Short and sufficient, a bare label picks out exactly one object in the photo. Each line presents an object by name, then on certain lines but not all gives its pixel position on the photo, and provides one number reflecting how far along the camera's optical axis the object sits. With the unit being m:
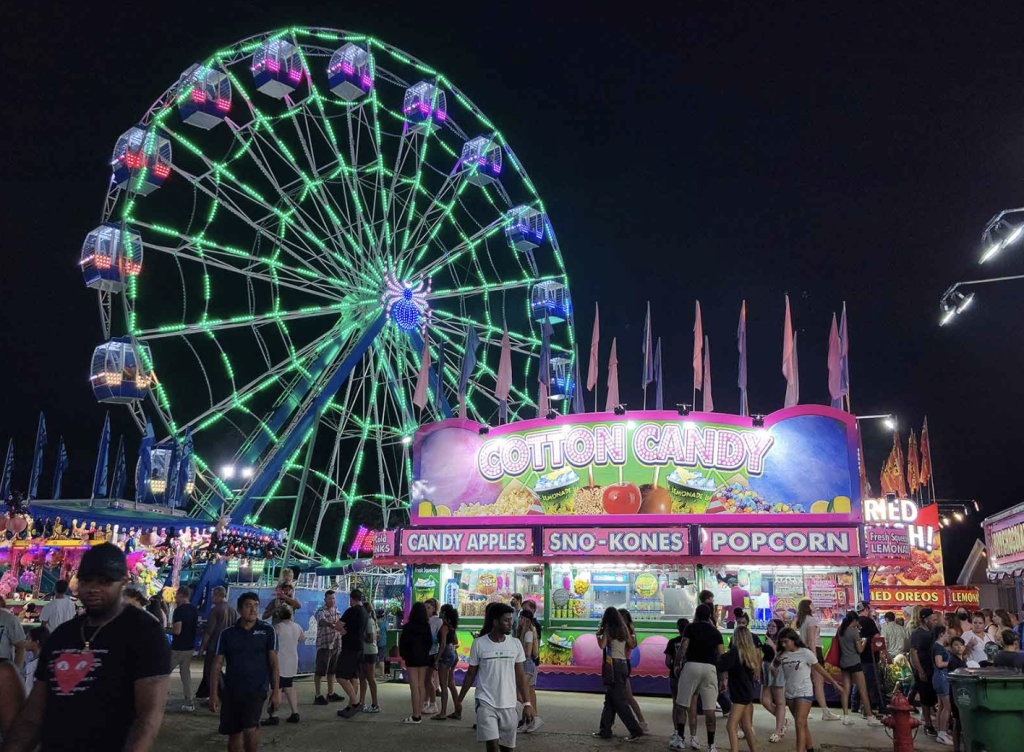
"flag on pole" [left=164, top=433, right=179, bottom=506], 22.06
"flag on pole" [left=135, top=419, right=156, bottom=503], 21.52
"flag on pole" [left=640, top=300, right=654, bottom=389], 21.70
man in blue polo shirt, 7.43
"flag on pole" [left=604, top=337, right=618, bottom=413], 22.00
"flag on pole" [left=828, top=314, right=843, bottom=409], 18.92
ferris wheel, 21.03
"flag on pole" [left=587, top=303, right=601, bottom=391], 22.11
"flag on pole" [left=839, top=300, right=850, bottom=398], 18.73
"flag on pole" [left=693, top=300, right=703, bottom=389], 21.66
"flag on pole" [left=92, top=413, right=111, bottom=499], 21.41
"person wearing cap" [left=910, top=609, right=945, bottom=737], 11.11
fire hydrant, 8.59
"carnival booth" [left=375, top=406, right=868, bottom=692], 15.48
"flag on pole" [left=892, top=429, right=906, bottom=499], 34.75
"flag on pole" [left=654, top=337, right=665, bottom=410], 21.41
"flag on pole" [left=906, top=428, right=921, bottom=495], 37.81
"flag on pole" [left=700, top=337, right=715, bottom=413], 21.58
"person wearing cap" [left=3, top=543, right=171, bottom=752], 3.40
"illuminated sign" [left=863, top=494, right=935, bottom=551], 29.80
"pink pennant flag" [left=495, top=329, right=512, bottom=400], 21.97
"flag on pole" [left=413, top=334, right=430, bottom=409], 21.67
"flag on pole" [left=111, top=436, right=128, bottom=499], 25.20
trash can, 8.54
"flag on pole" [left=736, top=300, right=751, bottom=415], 20.52
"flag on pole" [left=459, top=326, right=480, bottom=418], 21.33
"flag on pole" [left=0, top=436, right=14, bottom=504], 25.23
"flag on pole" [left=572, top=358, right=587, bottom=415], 23.59
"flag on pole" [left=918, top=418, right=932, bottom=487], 37.03
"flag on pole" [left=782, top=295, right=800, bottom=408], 19.39
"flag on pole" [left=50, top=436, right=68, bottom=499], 23.69
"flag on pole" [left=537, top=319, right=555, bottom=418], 21.17
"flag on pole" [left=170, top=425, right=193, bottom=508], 22.30
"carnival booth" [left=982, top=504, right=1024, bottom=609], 21.19
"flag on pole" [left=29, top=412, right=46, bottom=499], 25.53
